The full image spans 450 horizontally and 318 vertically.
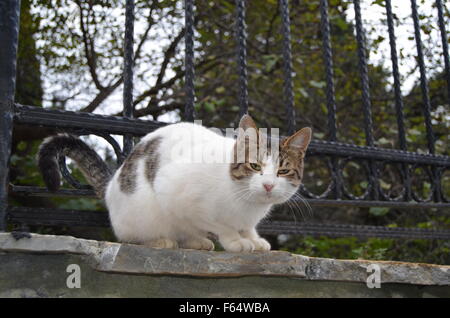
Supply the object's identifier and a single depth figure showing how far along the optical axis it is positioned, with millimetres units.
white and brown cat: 1814
